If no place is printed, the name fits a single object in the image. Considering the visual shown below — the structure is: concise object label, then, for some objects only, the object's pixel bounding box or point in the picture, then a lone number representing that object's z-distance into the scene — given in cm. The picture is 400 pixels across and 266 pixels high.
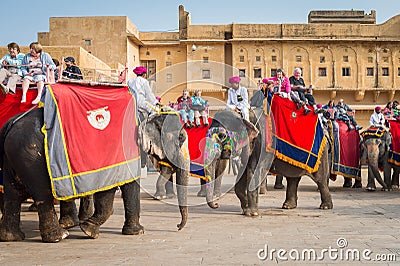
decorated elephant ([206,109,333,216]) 876
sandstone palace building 4339
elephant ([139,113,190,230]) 723
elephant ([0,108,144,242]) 631
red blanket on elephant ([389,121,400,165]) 1377
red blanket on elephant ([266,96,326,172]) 915
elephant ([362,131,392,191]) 1344
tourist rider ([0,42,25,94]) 780
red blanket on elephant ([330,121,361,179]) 1409
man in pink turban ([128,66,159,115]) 761
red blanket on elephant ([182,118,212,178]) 1121
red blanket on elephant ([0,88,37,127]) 787
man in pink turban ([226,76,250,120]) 895
